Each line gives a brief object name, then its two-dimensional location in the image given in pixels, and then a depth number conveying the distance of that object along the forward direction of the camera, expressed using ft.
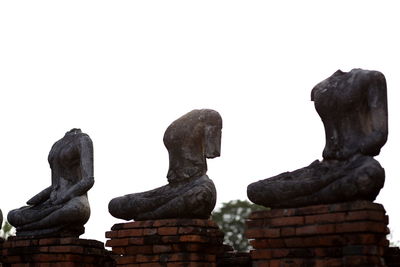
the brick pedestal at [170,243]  27.04
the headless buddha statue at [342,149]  24.00
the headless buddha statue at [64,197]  31.94
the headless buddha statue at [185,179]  27.76
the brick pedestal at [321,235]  23.15
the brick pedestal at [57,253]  30.94
